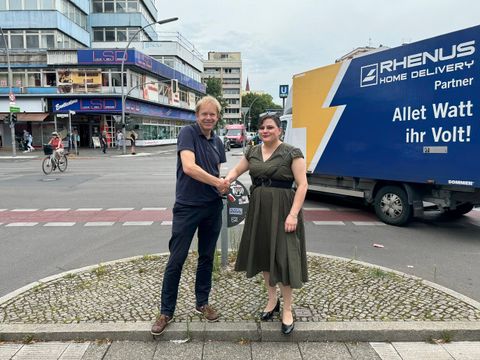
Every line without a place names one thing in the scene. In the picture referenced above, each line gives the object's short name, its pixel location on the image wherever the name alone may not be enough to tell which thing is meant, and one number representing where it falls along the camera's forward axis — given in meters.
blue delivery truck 6.40
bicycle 17.38
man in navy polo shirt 3.39
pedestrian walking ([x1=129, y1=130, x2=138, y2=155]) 32.00
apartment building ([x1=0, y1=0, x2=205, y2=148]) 36.84
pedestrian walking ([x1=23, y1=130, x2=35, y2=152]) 34.44
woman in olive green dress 3.36
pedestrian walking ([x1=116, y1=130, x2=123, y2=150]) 35.94
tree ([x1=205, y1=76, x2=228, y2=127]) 72.06
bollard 4.79
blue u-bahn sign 16.61
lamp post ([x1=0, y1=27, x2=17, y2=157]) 26.80
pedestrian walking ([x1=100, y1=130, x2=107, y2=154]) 33.09
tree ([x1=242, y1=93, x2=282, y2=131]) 106.06
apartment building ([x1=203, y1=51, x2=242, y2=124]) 124.62
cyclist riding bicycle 17.36
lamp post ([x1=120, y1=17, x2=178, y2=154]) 26.02
